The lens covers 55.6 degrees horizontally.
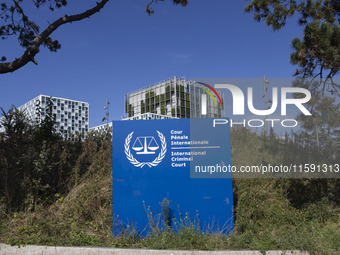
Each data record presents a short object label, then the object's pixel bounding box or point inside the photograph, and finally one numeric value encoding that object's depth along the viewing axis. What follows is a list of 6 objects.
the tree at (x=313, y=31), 7.87
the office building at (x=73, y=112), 130.62
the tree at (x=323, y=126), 7.69
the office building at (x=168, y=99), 64.56
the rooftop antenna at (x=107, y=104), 37.78
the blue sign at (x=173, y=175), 6.27
